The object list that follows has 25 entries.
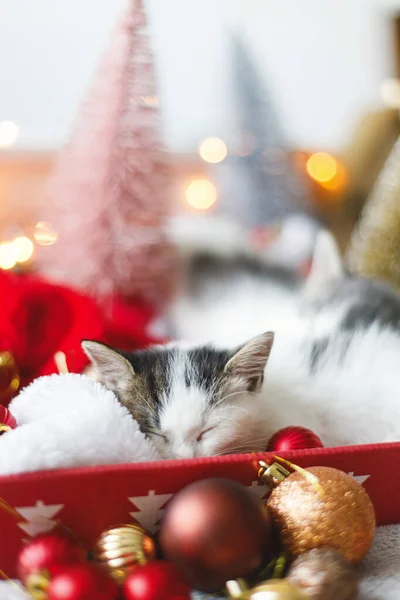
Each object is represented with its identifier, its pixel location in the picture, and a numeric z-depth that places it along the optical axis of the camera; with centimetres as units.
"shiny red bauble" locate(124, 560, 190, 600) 45
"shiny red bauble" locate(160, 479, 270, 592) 49
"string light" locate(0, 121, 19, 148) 131
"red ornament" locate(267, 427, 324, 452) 65
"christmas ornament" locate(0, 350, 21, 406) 76
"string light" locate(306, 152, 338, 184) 148
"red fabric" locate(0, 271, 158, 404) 83
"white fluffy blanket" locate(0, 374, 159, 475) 54
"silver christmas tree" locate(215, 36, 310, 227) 139
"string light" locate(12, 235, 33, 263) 120
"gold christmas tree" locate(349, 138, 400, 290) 113
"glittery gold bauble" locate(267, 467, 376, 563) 52
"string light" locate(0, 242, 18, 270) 116
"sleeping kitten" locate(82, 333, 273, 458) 67
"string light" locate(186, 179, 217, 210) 146
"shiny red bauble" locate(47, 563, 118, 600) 44
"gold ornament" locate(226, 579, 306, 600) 44
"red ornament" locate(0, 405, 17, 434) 61
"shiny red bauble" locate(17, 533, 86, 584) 47
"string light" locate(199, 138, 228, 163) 144
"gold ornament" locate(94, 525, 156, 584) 49
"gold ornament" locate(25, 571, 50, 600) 46
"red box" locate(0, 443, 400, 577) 53
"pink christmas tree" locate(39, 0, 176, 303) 98
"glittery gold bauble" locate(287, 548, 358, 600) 47
